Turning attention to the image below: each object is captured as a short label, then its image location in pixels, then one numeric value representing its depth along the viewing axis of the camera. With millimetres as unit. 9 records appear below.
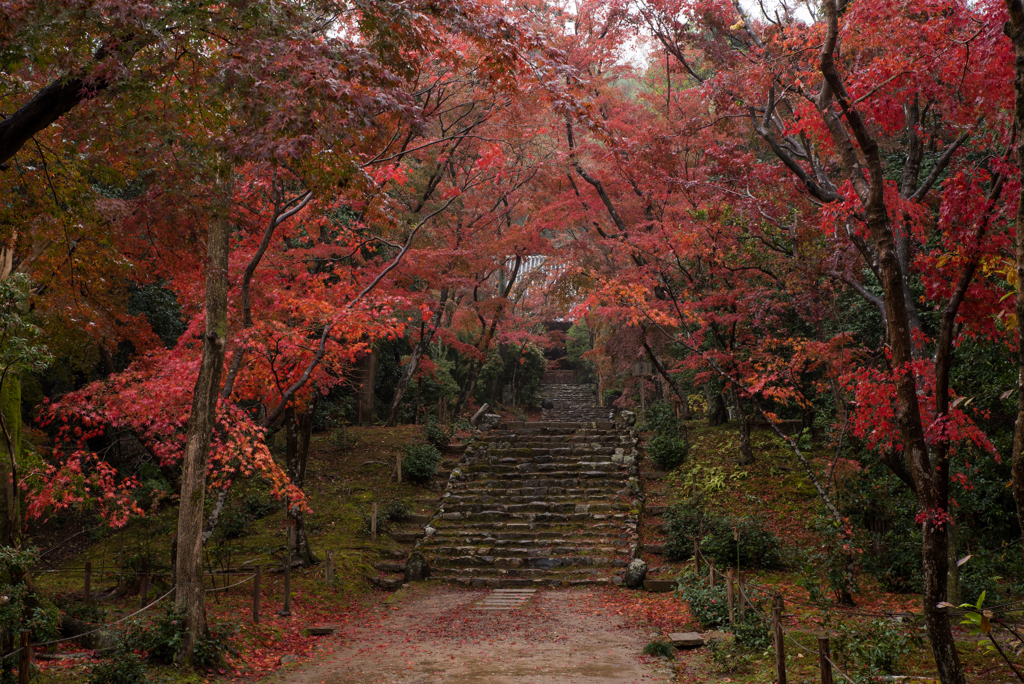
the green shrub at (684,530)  11852
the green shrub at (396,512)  14133
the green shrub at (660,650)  7234
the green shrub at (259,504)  14344
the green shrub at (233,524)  12844
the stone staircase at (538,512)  12422
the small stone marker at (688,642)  7578
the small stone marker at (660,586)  10883
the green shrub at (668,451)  15961
